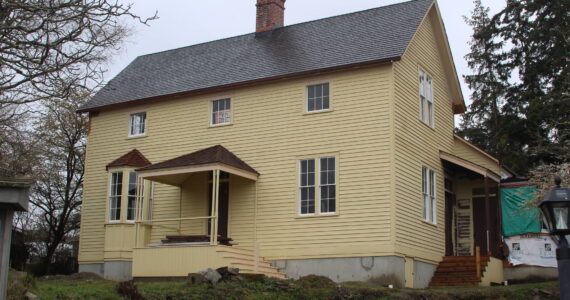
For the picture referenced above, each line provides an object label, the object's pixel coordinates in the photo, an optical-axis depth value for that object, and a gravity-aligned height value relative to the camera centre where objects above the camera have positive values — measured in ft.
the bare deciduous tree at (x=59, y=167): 108.27 +14.36
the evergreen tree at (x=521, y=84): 100.83 +29.15
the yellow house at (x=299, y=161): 66.64 +10.49
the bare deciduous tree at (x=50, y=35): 47.98 +15.86
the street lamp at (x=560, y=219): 28.09 +2.02
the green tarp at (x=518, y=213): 76.13 +6.00
